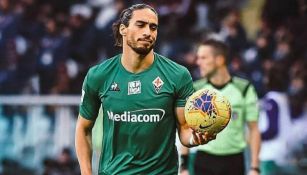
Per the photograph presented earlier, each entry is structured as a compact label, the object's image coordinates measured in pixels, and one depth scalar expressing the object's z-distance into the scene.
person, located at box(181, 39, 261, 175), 17.14
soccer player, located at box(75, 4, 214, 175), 11.96
